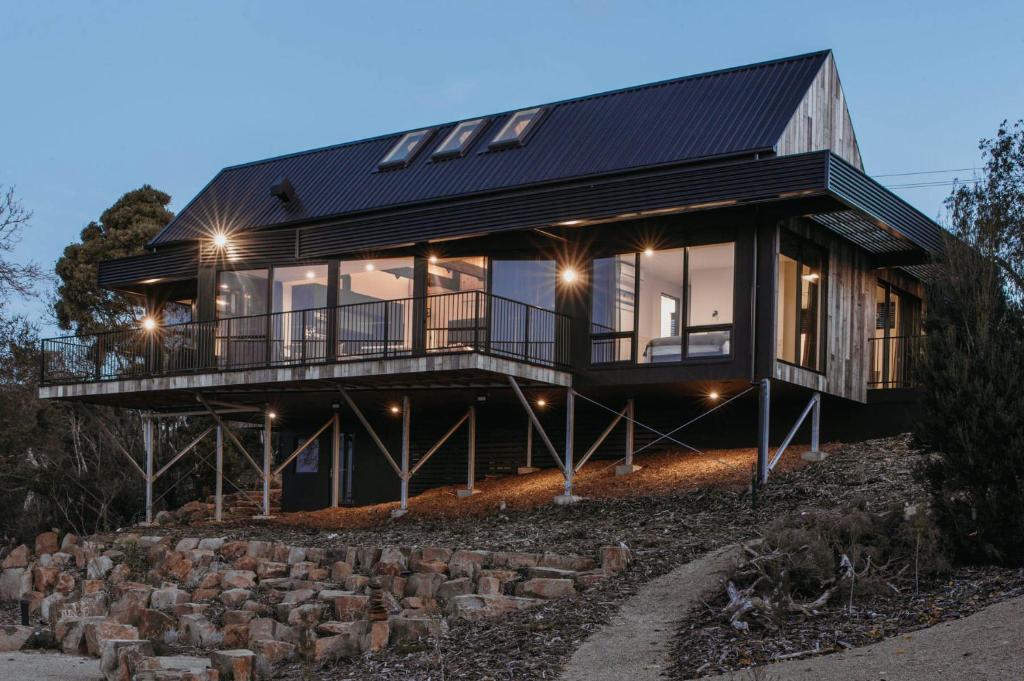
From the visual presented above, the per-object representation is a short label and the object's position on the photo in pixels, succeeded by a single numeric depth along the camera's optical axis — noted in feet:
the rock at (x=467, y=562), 53.88
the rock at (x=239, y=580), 59.82
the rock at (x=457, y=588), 51.11
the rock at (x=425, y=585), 52.54
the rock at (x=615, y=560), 50.57
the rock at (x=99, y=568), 69.56
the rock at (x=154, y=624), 53.57
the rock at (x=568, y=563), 51.98
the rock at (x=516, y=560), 53.26
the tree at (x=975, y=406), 43.14
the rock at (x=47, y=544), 79.05
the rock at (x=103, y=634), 51.26
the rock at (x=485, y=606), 47.44
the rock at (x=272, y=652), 47.12
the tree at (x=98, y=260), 135.33
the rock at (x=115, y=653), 45.09
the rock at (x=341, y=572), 57.67
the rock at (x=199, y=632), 51.72
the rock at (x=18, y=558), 76.95
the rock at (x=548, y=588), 48.52
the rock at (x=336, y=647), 46.37
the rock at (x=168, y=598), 58.70
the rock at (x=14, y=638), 54.34
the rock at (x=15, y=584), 70.95
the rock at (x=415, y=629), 45.96
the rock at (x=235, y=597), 56.65
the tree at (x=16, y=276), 63.98
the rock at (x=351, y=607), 50.67
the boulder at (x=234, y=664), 44.01
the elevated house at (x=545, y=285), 69.36
